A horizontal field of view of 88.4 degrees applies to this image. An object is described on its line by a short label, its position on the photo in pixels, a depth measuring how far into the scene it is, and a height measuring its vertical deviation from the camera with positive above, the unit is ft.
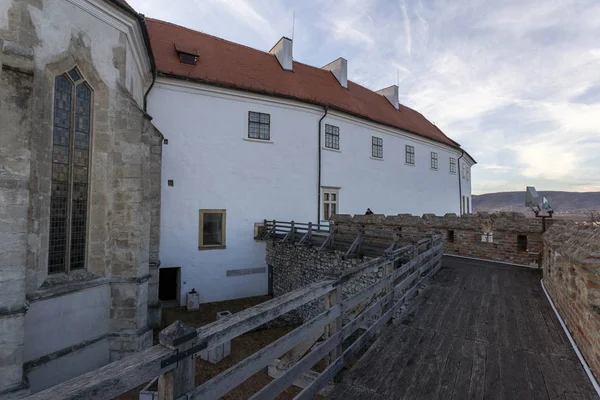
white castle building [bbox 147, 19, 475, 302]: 41.14 +8.94
